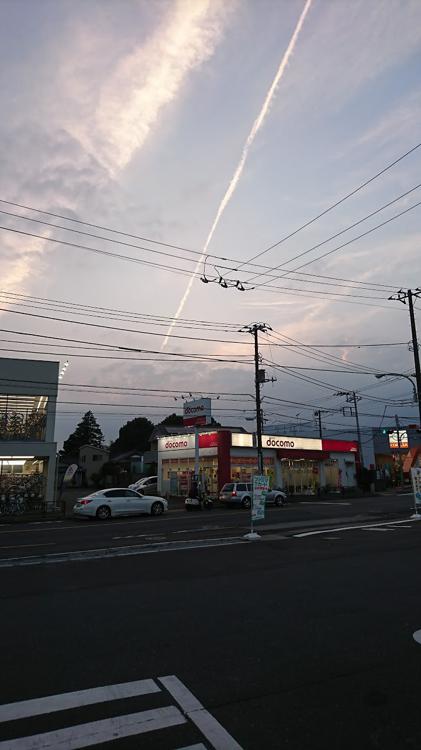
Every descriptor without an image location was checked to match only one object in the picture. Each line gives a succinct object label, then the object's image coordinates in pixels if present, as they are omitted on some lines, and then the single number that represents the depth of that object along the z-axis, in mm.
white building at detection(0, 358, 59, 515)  27781
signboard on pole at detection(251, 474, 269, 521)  16133
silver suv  31453
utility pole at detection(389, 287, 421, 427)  24453
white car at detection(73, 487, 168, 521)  23719
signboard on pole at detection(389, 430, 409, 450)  67938
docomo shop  38969
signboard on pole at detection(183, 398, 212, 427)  41875
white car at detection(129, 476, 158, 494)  43312
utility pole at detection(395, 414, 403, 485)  54569
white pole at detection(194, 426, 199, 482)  39250
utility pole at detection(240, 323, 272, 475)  33219
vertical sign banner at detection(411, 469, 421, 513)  21970
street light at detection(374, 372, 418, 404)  28870
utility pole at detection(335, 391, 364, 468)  56038
